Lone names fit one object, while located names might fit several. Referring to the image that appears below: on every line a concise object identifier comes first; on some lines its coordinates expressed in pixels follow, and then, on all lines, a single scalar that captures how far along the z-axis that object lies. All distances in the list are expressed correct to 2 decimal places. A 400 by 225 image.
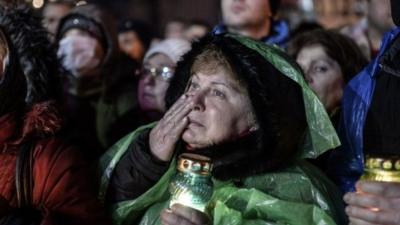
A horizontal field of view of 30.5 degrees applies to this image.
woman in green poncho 2.95
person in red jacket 2.84
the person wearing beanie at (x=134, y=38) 7.05
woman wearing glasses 4.53
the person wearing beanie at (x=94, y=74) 4.70
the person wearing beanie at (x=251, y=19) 4.85
